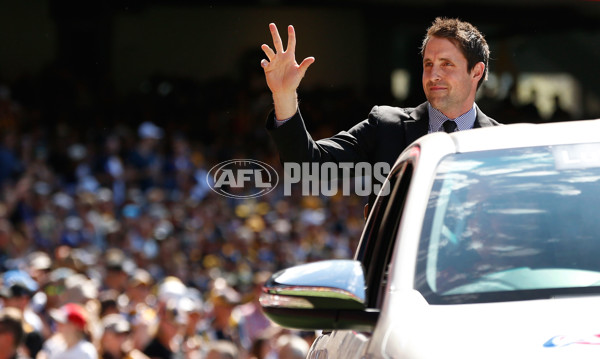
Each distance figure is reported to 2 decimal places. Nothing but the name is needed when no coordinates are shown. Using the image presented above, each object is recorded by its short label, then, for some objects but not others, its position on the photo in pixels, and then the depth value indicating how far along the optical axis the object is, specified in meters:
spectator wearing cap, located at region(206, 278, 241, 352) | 20.79
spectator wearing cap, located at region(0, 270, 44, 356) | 16.22
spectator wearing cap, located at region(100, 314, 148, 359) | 16.37
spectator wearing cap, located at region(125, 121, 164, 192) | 28.94
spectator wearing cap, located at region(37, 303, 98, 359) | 15.50
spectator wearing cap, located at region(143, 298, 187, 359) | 17.54
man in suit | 7.73
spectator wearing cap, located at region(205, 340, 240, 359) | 15.61
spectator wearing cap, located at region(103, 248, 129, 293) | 21.30
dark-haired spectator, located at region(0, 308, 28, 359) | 14.43
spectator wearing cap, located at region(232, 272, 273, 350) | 21.08
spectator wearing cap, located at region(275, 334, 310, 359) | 15.71
